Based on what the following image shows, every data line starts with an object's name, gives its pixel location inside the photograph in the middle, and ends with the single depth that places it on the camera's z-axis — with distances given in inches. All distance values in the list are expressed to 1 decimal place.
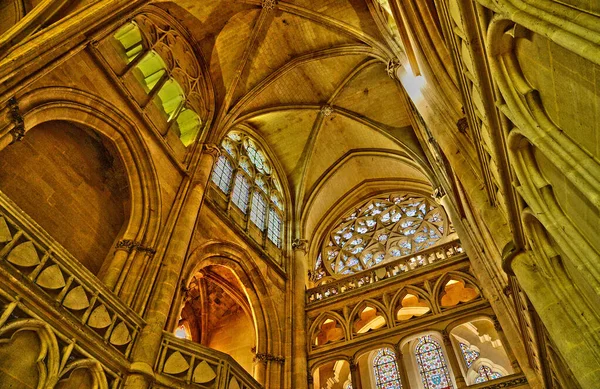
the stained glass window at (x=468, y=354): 450.3
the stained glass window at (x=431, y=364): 411.7
